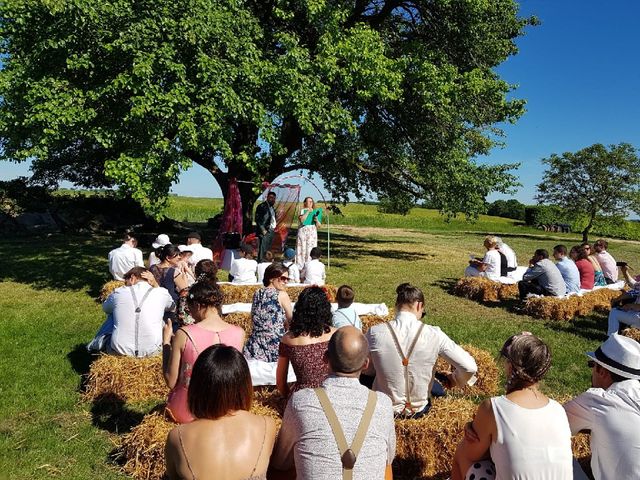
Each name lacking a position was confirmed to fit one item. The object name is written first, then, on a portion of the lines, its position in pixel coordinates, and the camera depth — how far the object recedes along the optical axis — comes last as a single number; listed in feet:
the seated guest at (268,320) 19.47
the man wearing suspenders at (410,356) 13.88
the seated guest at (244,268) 36.68
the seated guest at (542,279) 35.27
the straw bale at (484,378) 20.43
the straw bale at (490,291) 39.63
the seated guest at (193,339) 13.78
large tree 36.24
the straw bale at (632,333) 25.73
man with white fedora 9.82
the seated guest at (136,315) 20.90
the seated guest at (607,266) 41.64
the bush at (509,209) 209.56
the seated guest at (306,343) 13.91
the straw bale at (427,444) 14.08
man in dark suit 48.80
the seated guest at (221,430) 7.73
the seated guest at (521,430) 9.21
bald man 8.15
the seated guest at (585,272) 38.70
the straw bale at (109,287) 34.17
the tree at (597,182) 121.19
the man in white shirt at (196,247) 33.92
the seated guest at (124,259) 36.04
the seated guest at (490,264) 42.29
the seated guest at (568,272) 36.40
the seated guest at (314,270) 36.64
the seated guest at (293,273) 39.54
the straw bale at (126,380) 19.11
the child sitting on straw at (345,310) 20.07
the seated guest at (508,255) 43.99
